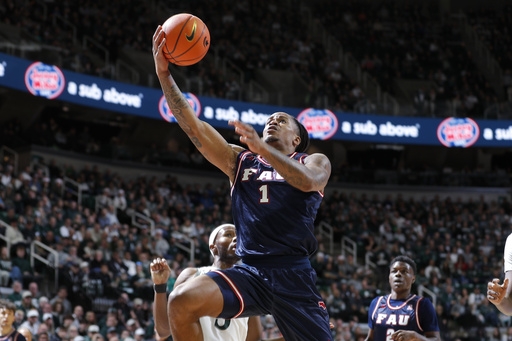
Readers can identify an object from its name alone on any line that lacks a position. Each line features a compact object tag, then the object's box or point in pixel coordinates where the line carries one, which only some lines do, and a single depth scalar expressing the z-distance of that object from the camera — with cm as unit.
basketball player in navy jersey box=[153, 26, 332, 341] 428
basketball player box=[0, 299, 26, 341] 669
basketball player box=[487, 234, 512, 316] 523
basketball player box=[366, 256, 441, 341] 709
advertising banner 2086
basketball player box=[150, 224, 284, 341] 536
